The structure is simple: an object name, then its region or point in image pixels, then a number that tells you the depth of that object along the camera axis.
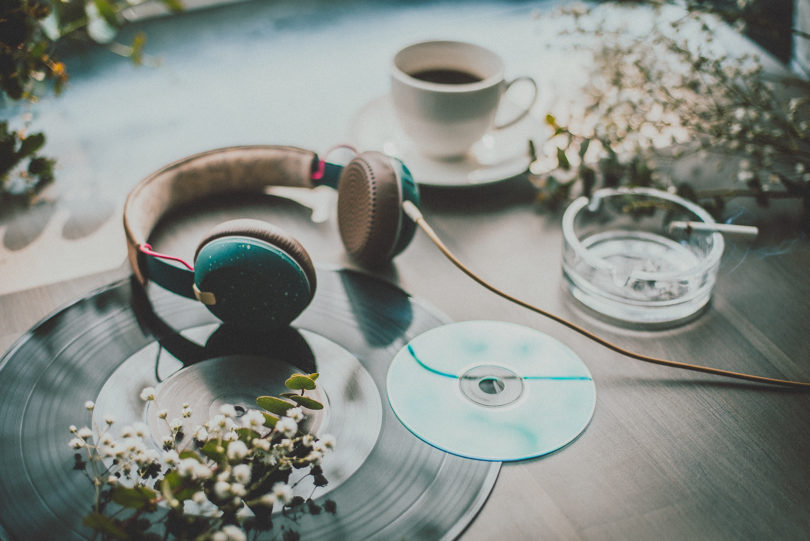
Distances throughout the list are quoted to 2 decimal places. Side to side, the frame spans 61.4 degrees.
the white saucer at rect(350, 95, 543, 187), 0.86
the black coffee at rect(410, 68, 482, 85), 0.87
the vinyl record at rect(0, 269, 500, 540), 0.50
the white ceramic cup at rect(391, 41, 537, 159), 0.80
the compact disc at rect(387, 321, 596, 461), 0.57
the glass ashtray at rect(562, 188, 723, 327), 0.69
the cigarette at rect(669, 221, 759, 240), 0.74
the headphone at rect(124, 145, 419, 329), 0.59
